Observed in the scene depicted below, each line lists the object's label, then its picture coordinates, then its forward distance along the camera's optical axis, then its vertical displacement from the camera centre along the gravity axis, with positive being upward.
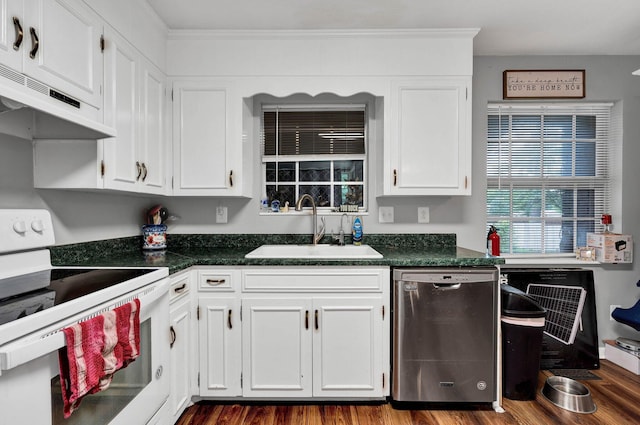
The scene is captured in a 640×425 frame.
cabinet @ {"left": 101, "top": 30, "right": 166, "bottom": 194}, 1.71 +0.48
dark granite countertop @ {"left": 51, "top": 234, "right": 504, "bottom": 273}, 1.83 -0.28
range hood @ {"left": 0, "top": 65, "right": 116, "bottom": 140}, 1.09 +0.34
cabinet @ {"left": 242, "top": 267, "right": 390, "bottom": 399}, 1.97 -0.70
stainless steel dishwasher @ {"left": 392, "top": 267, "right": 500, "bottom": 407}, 1.93 -0.70
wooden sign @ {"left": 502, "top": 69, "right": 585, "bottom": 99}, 2.71 +0.96
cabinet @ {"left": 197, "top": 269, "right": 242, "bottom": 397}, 1.98 -0.70
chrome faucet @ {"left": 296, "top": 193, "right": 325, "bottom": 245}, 2.46 -0.10
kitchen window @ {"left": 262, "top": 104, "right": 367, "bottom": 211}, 2.72 +0.42
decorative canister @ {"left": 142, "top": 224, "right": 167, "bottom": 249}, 2.33 -0.19
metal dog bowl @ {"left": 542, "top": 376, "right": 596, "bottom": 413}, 1.99 -1.10
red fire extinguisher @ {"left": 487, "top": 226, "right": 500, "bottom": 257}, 2.37 -0.24
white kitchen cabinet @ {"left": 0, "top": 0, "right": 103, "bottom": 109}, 1.18 +0.63
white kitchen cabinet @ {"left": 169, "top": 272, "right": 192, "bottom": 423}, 1.76 -0.72
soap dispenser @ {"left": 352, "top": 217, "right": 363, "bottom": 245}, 2.52 -0.18
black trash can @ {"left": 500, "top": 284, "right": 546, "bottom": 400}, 2.07 -0.84
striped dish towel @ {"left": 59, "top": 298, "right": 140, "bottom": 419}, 0.95 -0.44
